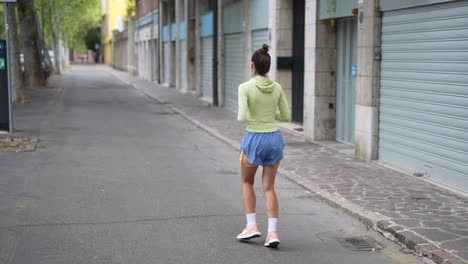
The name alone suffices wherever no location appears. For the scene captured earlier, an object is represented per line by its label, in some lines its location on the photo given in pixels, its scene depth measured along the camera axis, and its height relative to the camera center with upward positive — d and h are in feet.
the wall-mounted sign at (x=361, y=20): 36.27 +1.42
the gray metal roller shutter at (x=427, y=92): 28.30 -2.06
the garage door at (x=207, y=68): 84.74 -2.47
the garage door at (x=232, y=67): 68.03 -1.94
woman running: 19.99 -2.39
